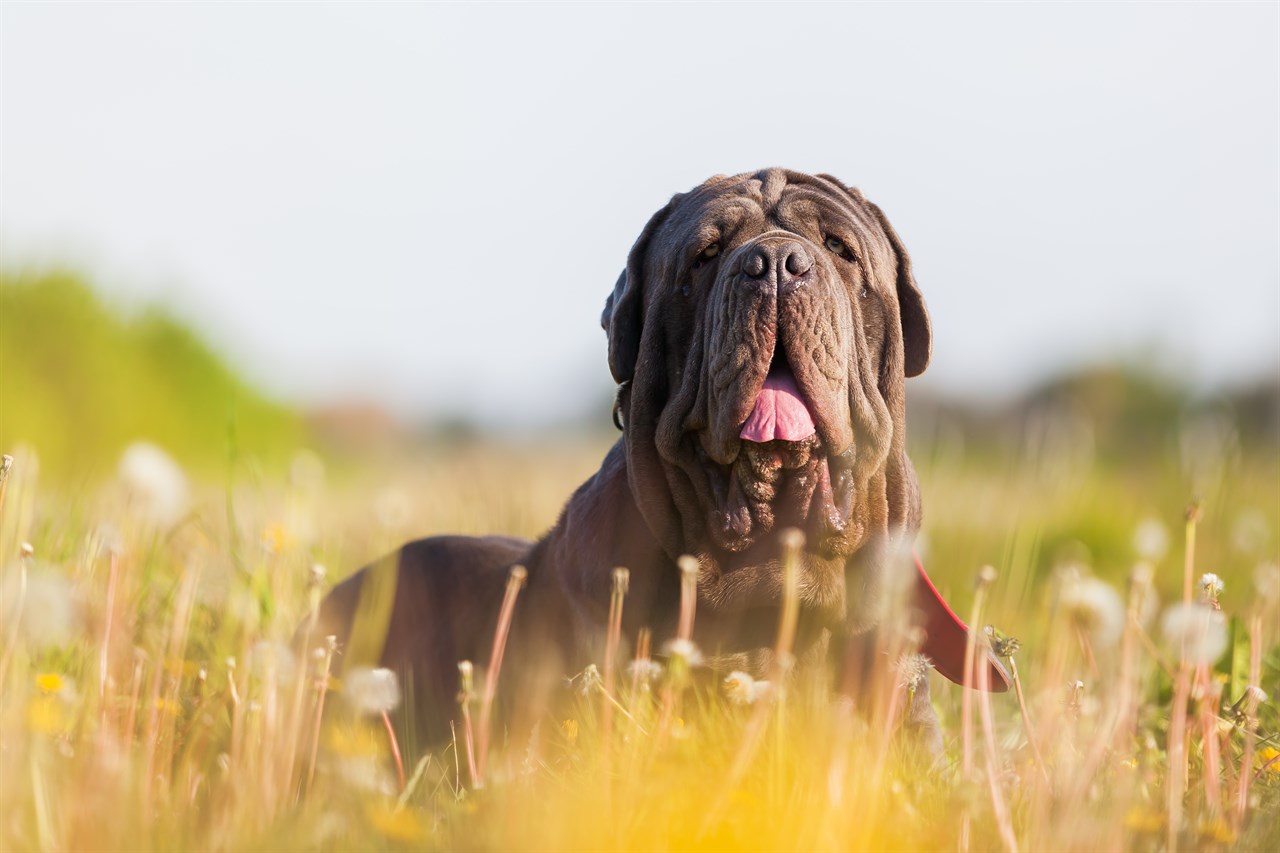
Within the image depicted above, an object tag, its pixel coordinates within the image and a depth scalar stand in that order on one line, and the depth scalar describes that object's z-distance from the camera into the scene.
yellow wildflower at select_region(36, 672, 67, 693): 2.95
